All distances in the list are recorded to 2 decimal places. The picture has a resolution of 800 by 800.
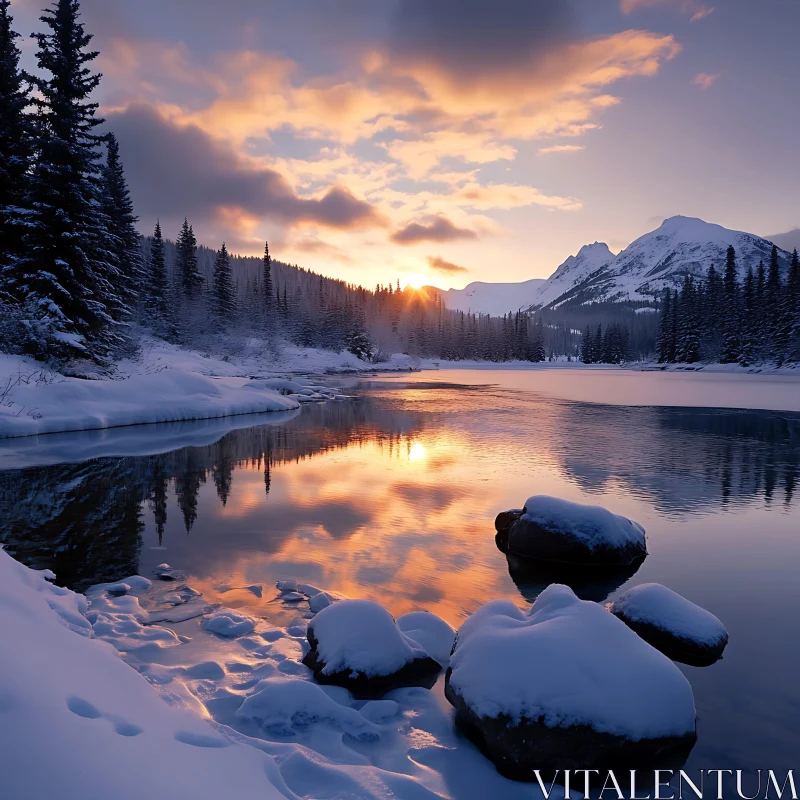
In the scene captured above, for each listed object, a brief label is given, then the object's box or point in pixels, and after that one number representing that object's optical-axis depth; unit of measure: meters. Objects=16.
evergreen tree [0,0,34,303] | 21.77
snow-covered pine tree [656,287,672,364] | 83.25
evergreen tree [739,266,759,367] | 67.38
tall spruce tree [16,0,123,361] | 20.42
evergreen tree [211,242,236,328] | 61.38
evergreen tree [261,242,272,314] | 82.12
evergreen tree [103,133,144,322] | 39.28
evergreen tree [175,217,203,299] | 59.66
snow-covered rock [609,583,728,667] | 5.41
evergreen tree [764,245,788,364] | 63.59
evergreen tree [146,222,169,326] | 48.34
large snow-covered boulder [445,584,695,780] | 3.72
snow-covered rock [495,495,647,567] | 7.83
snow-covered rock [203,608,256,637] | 5.46
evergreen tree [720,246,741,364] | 69.19
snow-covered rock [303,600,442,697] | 4.68
